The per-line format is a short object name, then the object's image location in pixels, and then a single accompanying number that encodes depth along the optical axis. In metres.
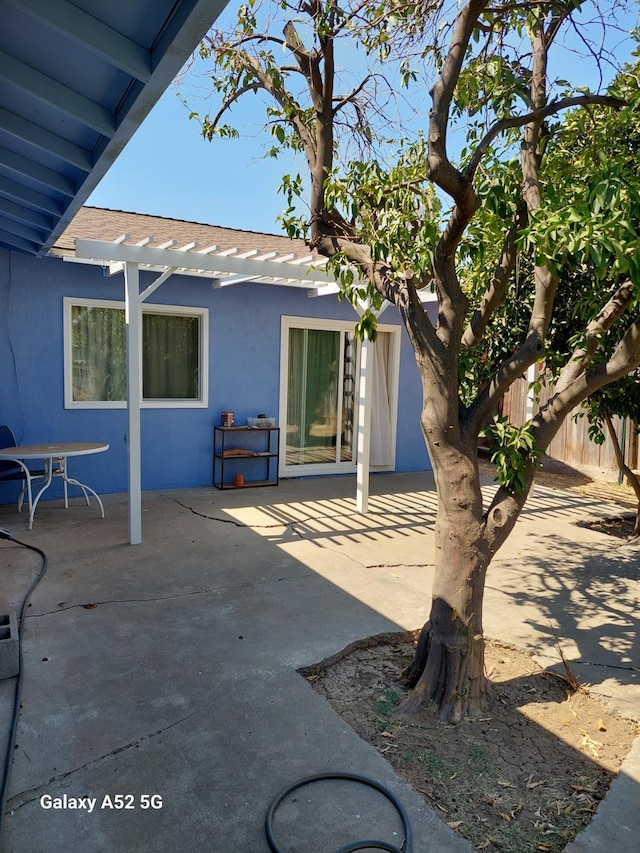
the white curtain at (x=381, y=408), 9.69
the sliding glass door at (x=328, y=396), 8.91
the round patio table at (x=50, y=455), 5.89
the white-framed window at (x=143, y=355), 7.16
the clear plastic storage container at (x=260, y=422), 8.27
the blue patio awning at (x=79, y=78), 2.33
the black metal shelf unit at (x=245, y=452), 8.04
